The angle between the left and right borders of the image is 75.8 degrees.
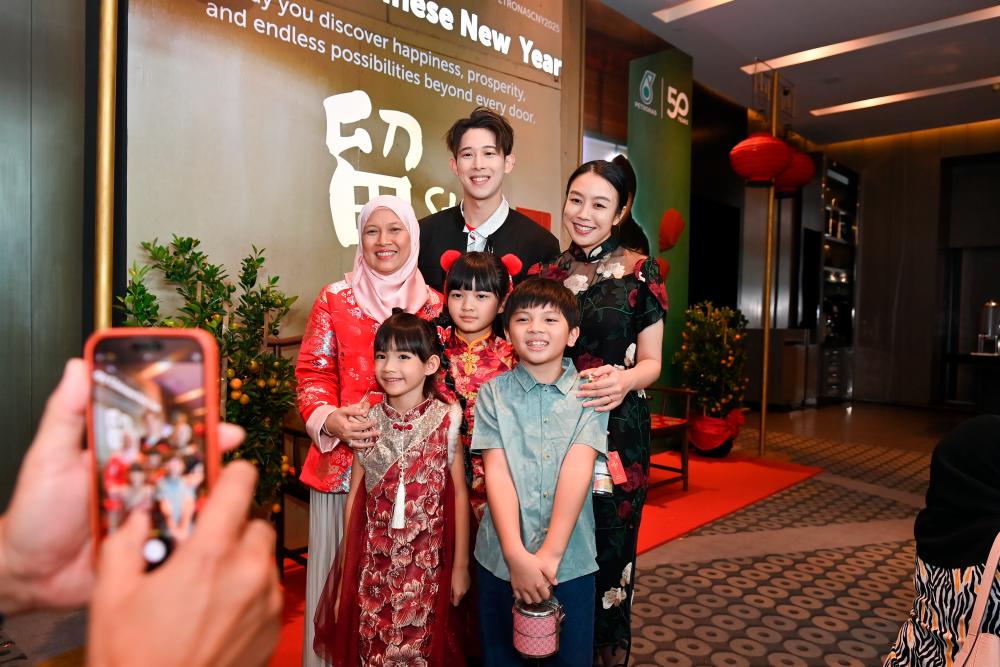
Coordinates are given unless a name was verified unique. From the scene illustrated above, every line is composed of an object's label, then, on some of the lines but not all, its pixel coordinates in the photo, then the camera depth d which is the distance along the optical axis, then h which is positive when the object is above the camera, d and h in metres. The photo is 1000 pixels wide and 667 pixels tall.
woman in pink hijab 1.70 -0.08
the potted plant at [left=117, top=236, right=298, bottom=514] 2.27 -0.07
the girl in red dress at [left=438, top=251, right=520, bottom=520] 1.65 -0.06
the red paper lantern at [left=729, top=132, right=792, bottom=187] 4.98 +1.29
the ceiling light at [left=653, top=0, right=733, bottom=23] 5.23 +2.57
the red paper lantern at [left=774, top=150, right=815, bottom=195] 5.68 +1.33
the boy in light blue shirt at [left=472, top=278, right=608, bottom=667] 1.45 -0.34
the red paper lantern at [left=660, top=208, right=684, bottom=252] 5.27 +0.75
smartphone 0.49 -0.09
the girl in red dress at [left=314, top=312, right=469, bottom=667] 1.48 -0.52
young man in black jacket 1.94 +0.32
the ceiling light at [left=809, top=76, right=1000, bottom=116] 6.93 +2.65
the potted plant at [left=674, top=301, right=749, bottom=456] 5.25 -0.44
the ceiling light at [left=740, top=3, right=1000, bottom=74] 5.36 +2.61
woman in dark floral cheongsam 1.64 -0.07
